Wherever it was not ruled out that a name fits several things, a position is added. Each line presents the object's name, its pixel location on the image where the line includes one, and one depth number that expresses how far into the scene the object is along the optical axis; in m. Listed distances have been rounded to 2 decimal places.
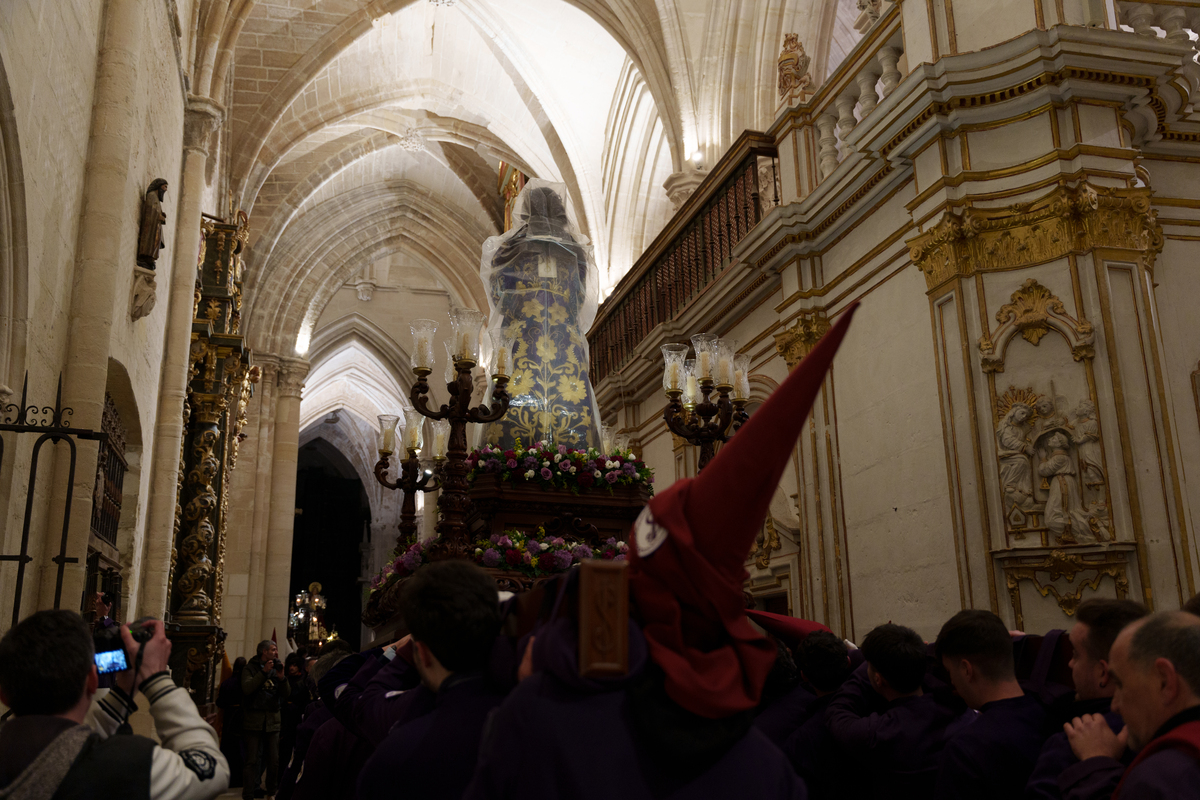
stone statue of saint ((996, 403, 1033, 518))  5.99
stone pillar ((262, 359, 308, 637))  20.52
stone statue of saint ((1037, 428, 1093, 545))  5.78
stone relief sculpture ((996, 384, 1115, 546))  5.79
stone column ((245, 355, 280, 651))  20.20
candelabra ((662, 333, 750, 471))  5.27
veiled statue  5.57
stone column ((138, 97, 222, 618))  9.24
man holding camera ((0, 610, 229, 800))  1.77
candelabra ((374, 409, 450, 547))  6.70
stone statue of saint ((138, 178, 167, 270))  7.47
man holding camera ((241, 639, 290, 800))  8.91
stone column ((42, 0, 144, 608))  5.78
